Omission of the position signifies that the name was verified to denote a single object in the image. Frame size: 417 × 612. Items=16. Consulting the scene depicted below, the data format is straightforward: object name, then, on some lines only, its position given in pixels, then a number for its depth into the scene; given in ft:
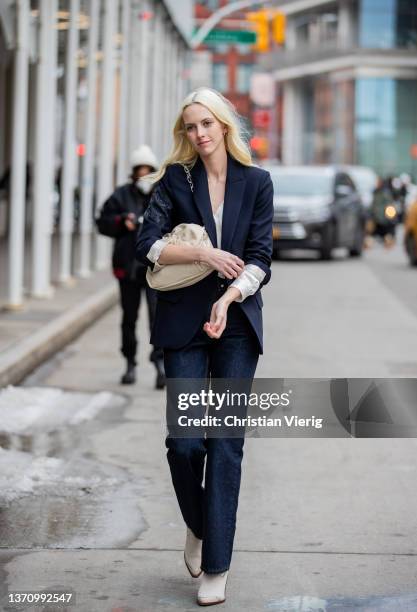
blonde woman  16.42
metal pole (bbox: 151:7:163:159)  89.45
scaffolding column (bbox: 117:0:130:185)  72.69
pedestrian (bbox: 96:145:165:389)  32.94
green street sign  114.07
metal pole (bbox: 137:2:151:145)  77.92
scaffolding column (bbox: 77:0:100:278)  63.16
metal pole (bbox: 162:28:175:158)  103.76
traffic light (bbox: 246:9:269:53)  115.14
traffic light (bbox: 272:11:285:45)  114.73
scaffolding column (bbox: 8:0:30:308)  46.52
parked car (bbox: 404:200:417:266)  83.71
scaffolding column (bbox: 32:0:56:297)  51.06
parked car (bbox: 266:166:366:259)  86.53
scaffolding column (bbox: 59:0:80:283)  58.49
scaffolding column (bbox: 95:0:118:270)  66.80
